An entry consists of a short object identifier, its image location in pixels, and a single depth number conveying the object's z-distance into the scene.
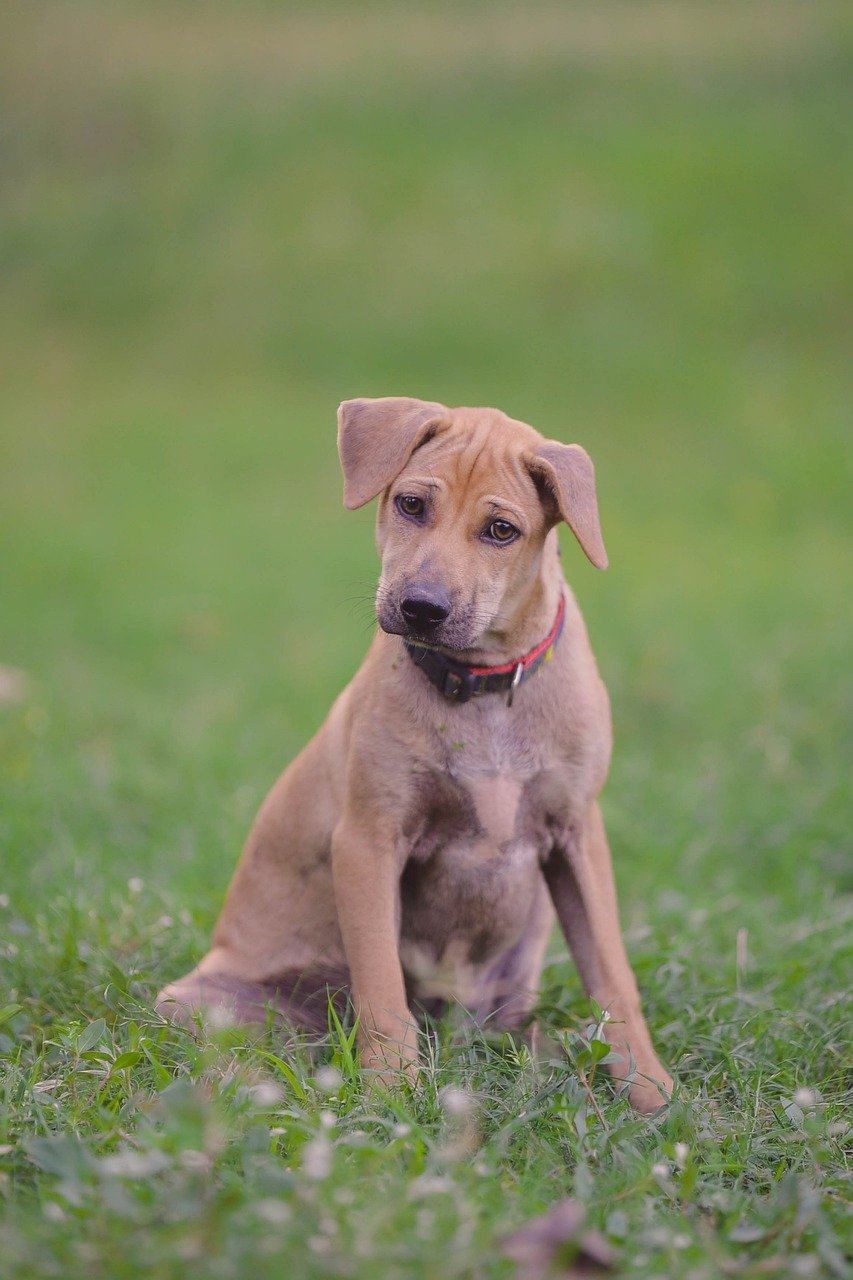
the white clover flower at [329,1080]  5.77
